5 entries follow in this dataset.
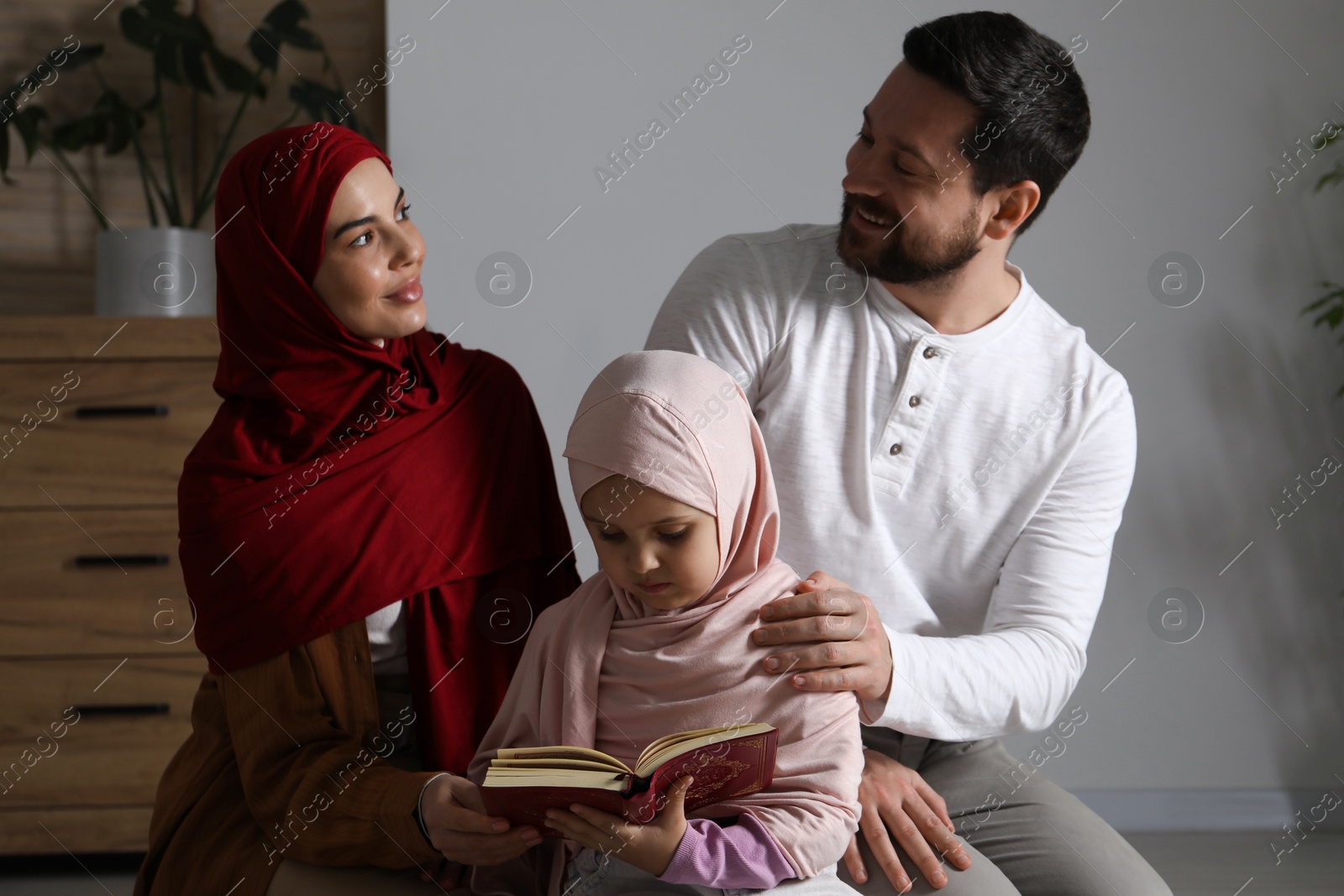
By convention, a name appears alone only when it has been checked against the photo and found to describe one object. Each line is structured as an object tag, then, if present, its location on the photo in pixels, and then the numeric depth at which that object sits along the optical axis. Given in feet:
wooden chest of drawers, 8.51
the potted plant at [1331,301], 9.66
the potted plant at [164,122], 8.92
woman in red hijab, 4.76
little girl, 4.00
